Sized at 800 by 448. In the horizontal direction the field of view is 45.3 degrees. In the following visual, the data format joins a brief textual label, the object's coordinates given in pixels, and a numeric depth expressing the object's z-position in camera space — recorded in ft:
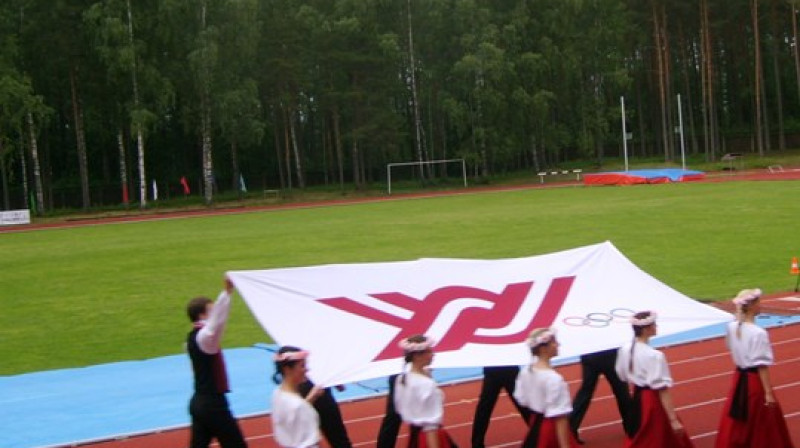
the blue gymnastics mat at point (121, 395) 33.24
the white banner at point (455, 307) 26.78
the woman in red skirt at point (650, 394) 23.56
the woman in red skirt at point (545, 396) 22.13
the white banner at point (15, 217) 163.12
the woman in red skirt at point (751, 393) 24.59
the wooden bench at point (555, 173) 201.38
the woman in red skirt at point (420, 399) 21.49
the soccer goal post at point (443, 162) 197.06
